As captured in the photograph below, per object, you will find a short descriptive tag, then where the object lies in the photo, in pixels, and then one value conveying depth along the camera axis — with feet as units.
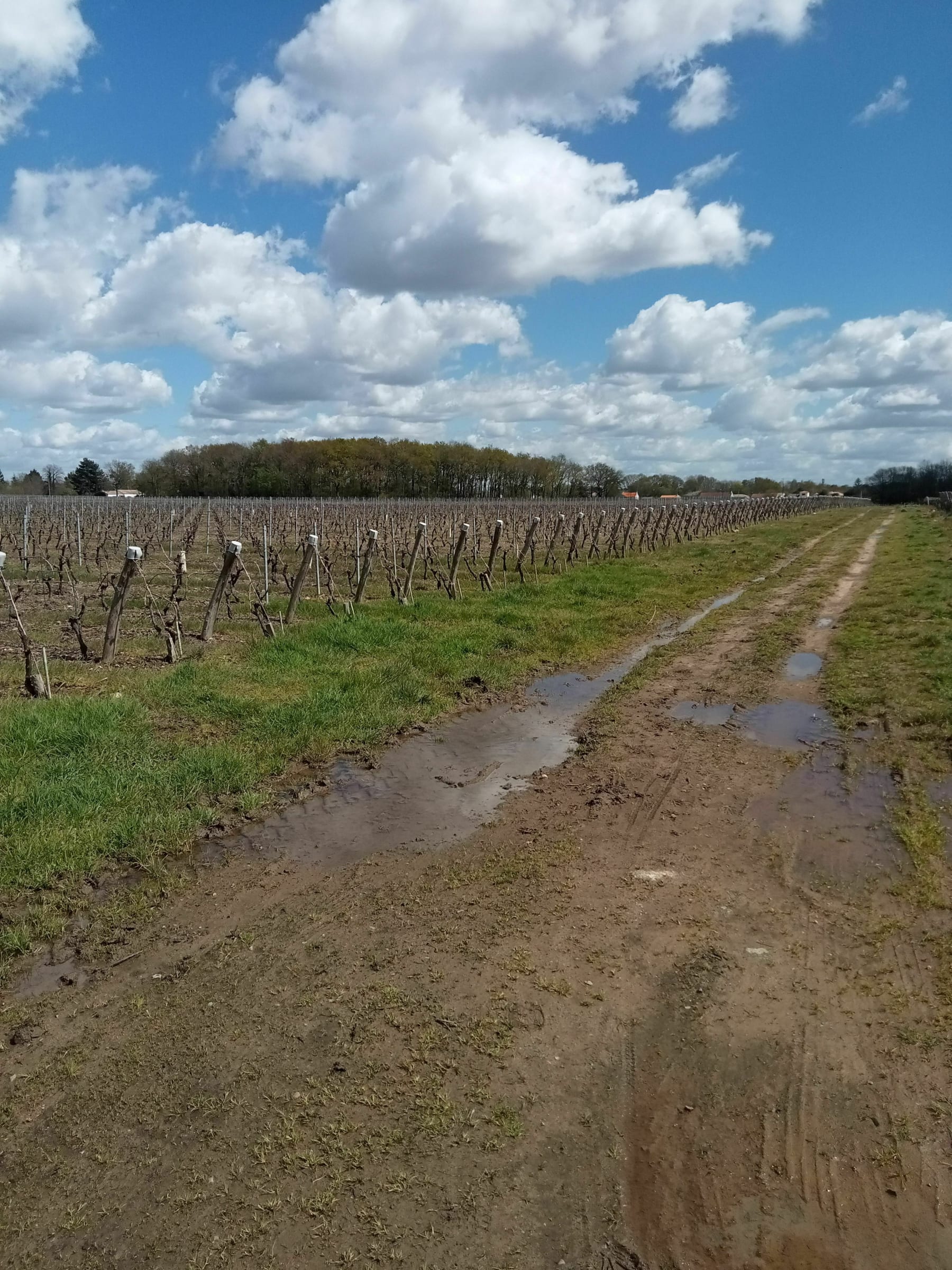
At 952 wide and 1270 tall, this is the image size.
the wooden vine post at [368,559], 42.57
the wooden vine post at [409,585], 45.47
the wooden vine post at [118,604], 28.07
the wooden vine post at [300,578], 38.37
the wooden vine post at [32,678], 24.72
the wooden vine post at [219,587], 33.06
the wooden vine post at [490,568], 53.47
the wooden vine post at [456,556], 47.16
